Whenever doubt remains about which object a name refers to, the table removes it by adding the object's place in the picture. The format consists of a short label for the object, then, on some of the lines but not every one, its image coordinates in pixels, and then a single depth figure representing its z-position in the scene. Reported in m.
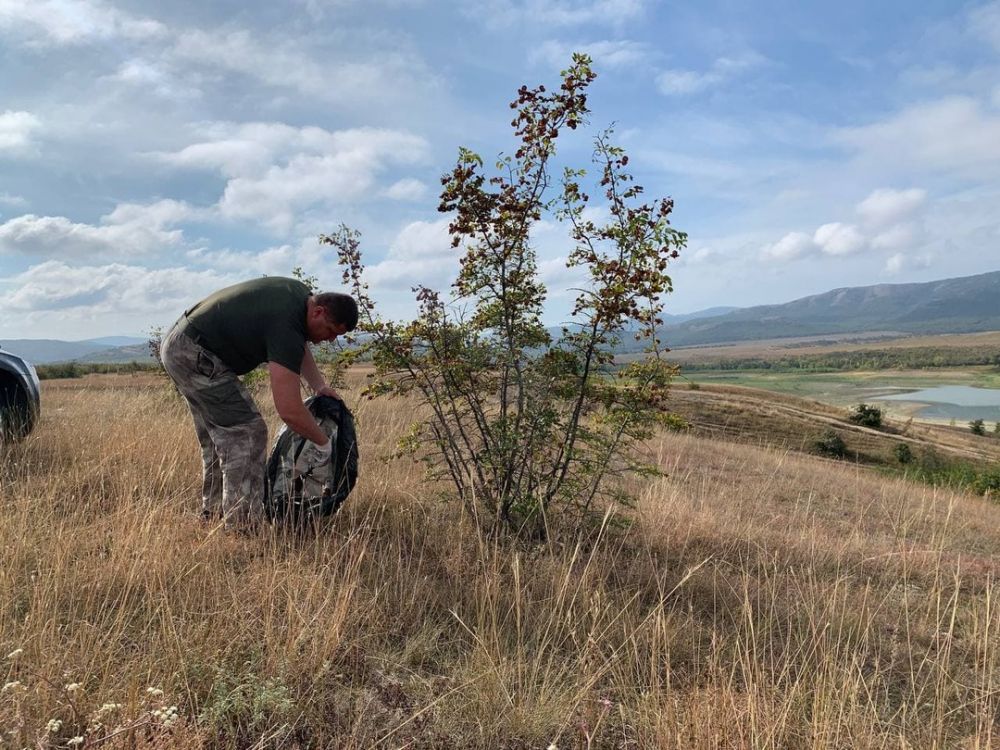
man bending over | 3.83
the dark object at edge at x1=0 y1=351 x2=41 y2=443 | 6.00
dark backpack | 4.18
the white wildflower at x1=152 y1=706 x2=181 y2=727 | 1.94
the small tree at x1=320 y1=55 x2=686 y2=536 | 4.24
